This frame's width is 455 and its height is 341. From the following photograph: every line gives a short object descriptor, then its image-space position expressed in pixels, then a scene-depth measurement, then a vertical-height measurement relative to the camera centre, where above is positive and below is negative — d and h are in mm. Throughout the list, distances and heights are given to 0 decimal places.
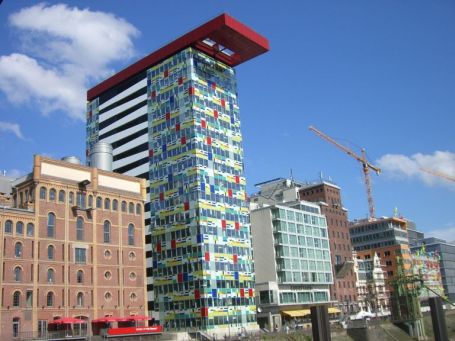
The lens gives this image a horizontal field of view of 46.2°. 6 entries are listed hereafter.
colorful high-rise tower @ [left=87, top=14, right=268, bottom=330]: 107688 +27905
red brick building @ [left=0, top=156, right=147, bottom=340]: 82062 +10513
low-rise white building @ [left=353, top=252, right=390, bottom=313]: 164750 +908
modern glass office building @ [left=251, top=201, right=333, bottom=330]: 123062 +7239
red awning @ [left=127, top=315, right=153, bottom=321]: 90562 -1866
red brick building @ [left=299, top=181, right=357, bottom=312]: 153750 +15352
